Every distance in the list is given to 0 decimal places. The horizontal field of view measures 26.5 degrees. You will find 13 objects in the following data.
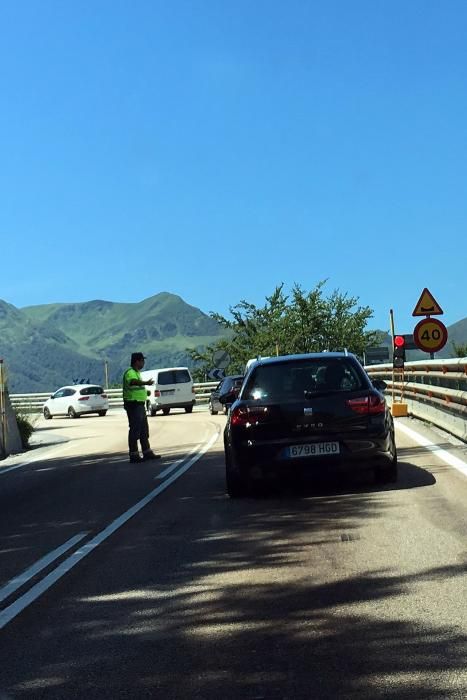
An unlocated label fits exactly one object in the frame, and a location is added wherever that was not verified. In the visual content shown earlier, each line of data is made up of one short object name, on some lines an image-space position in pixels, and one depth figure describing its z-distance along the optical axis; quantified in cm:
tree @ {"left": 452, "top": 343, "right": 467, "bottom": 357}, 6609
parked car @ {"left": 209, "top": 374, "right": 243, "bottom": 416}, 3053
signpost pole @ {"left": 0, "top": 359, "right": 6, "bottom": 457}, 1975
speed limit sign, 2025
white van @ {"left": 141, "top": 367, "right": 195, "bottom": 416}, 3978
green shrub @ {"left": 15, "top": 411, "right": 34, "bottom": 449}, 2295
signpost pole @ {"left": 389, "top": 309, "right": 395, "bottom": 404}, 2555
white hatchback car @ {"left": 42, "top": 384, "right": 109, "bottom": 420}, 4495
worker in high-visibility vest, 1672
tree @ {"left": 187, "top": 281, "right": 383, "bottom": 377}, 6756
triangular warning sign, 2042
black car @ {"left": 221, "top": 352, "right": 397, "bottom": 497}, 1033
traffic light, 2252
